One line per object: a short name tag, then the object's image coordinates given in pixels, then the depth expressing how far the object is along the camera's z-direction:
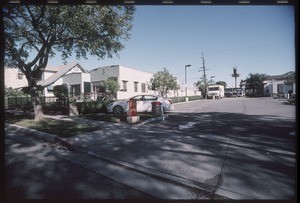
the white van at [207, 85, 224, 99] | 50.19
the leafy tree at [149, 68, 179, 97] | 32.91
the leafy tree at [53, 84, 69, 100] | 17.05
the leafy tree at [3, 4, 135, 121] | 11.07
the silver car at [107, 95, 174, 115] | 16.52
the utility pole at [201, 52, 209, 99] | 58.05
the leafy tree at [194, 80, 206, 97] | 60.72
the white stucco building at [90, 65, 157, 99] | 25.81
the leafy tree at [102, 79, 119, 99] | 22.67
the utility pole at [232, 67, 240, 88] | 55.02
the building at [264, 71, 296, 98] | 43.73
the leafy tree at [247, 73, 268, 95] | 54.28
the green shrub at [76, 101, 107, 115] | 16.02
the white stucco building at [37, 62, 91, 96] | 28.72
